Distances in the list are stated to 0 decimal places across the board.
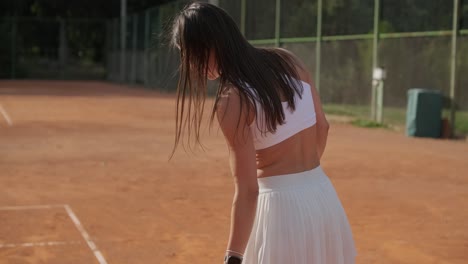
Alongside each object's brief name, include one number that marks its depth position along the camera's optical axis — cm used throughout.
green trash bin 1485
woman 232
